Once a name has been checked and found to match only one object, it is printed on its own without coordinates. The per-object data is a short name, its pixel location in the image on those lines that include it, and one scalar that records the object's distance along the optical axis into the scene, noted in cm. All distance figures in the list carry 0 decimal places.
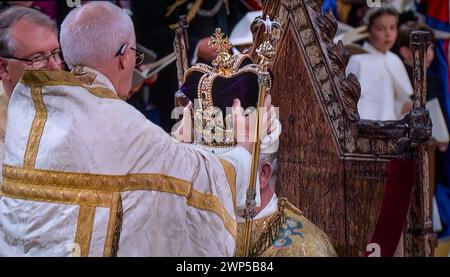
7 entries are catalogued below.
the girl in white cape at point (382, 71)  846
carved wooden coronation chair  557
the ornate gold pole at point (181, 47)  612
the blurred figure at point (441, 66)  873
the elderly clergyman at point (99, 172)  500
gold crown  553
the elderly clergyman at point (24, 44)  578
